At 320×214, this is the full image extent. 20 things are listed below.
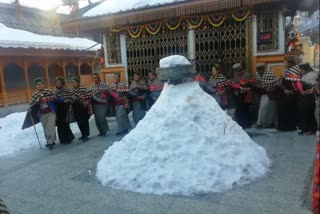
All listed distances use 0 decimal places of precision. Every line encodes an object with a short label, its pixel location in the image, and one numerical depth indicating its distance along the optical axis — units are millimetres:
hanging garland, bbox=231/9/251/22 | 8055
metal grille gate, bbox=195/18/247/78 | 8547
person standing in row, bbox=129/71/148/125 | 8070
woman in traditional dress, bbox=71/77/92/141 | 7680
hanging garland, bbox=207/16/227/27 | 8369
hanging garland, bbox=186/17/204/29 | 8638
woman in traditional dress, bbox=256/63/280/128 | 7230
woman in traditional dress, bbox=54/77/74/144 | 7426
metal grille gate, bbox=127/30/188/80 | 9258
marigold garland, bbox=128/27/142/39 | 9562
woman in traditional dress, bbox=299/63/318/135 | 6527
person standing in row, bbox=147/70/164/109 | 7906
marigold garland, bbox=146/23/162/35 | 9195
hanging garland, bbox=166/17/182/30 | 8906
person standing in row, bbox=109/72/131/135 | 8102
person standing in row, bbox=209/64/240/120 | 7277
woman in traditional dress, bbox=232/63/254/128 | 7503
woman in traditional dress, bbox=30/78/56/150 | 6962
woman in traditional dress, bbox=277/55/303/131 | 6797
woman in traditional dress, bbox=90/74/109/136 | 8008
